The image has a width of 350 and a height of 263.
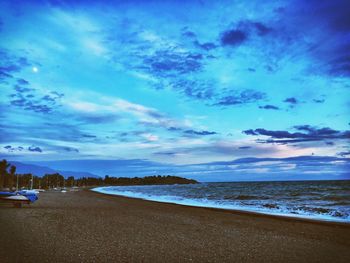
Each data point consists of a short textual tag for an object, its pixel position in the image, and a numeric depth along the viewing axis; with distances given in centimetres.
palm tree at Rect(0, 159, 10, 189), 11576
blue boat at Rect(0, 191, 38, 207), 3880
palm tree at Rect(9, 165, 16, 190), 12571
